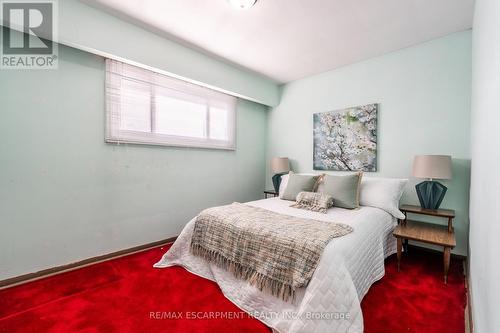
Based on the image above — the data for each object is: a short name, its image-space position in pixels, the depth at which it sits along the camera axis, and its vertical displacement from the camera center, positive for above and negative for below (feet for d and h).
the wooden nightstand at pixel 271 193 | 12.22 -1.75
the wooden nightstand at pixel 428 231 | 6.36 -2.20
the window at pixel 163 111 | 8.16 +2.23
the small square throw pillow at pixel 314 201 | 7.74 -1.41
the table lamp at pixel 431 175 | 7.31 -0.35
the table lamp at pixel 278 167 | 12.23 -0.27
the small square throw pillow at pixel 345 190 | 7.95 -0.97
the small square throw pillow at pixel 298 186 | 9.18 -0.96
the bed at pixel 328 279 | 4.20 -2.74
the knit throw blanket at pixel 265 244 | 4.74 -2.04
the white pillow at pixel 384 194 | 7.79 -1.10
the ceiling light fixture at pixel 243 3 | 6.40 +4.70
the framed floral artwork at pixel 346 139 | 9.86 +1.18
